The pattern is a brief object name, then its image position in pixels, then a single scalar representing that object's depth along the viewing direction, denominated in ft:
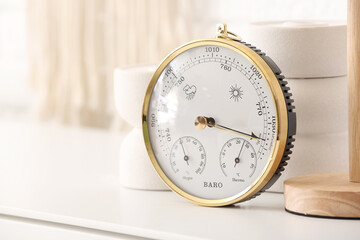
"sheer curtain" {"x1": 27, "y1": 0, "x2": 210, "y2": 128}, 3.83
